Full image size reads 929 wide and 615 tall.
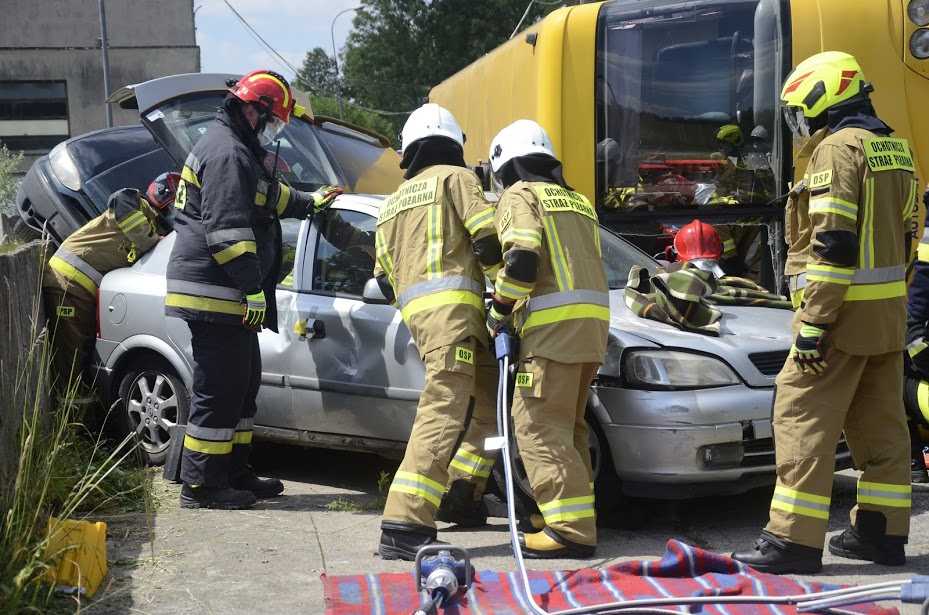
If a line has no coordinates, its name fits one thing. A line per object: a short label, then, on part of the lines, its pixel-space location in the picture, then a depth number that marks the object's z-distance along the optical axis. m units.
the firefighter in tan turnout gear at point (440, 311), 4.67
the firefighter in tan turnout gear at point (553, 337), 4.68
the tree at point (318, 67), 89.38
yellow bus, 8.11
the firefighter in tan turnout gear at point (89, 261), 6.71
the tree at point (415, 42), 42.47
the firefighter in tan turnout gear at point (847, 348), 4.43
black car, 8.30
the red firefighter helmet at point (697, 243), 6.73
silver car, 4.95
